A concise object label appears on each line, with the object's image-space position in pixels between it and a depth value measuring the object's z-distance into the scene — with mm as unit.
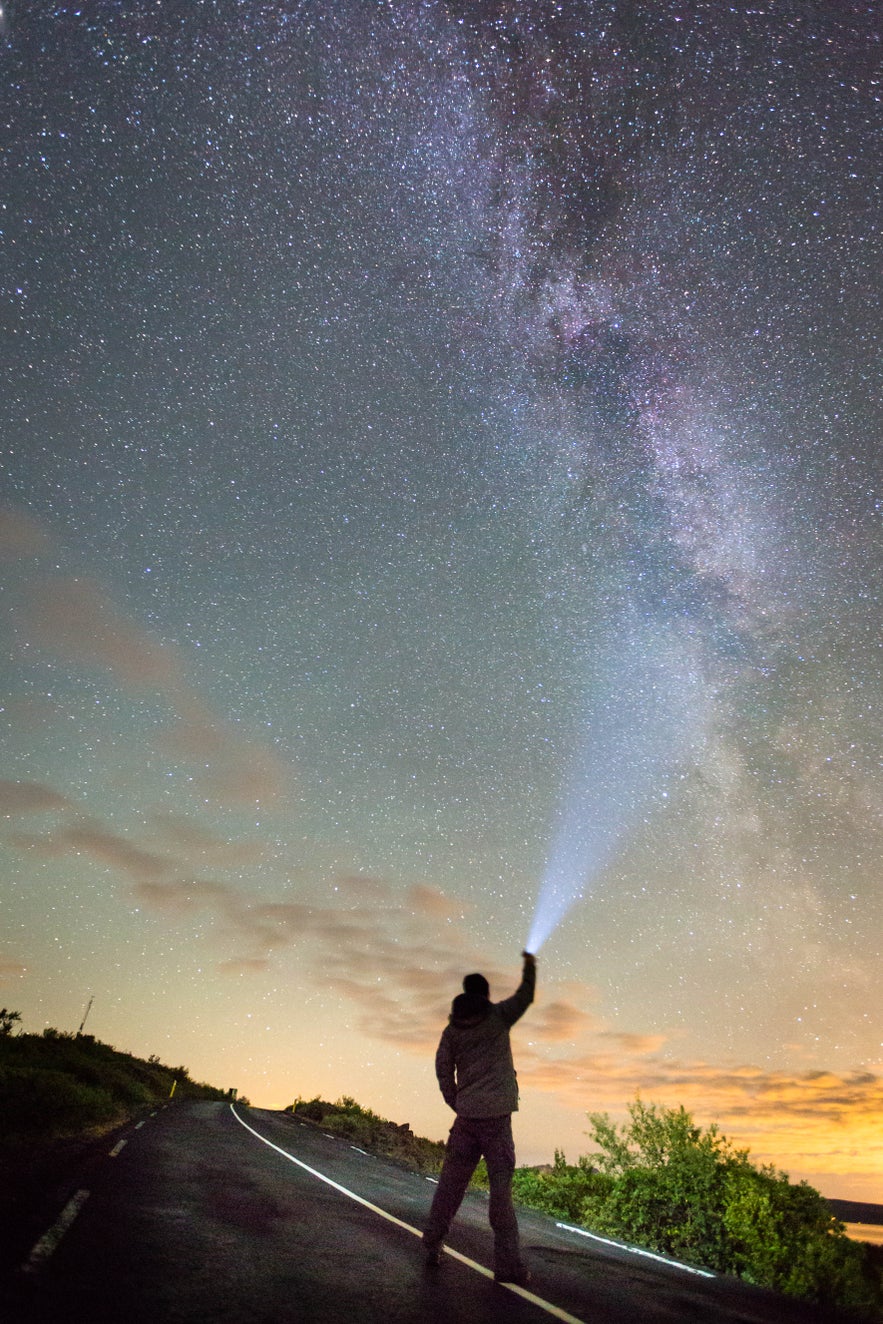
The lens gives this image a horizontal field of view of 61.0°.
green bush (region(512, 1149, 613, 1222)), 13945
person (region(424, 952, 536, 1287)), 5414
